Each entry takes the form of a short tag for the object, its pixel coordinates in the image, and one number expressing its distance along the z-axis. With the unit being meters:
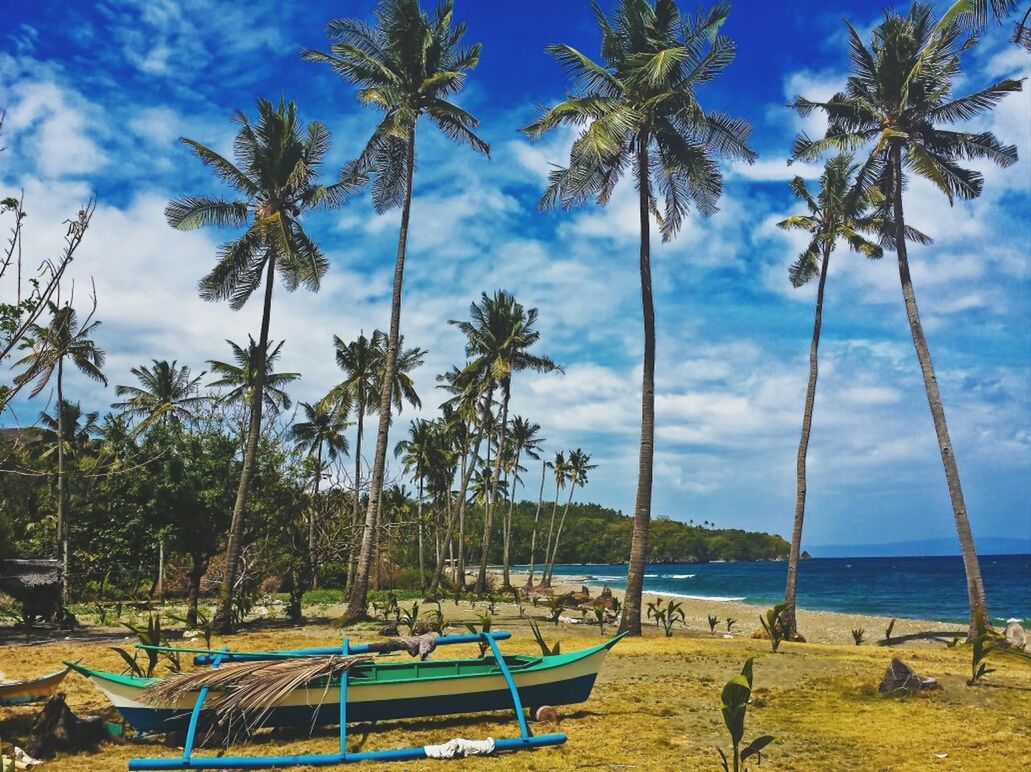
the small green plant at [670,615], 18.53
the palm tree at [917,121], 18.20
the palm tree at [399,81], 20.78
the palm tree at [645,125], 17.09
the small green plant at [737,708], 5.81
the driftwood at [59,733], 7.47
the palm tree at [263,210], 19.86
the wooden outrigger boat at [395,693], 7.43
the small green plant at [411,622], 15.83
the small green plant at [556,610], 22.22
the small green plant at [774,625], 13.61
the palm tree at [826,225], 20.86
